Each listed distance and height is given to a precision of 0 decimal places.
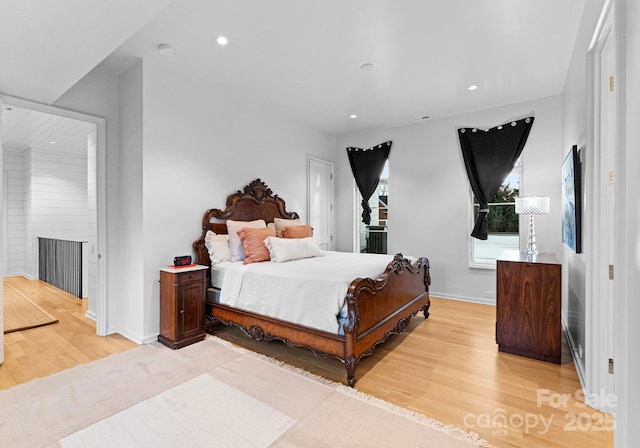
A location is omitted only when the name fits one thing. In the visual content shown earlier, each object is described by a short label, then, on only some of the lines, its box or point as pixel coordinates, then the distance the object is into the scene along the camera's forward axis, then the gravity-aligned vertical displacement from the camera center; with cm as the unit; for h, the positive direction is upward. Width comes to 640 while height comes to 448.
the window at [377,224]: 573 -3
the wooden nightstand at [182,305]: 304 -81
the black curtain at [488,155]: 435 +96
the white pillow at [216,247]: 358 -28
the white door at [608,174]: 198 +30
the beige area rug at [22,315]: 362 -116
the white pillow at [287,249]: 352 -30
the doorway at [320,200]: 545 +41
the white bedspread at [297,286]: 253 -57
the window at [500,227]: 454 -7
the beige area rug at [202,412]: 179 -122
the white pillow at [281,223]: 444 +0
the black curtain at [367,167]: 553 +99
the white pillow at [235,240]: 367 -20
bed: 244 -81
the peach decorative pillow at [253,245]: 351 -25
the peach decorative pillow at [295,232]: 420 -12
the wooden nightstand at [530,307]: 272 -76
